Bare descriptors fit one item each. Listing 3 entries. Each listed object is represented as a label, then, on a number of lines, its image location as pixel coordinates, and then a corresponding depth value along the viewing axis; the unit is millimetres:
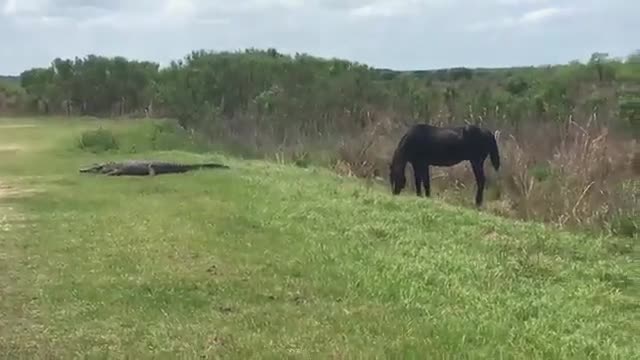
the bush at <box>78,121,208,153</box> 29438
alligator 19500
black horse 17188
